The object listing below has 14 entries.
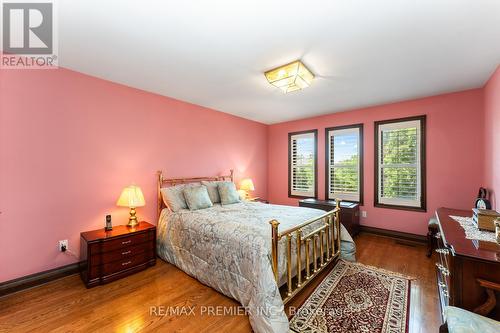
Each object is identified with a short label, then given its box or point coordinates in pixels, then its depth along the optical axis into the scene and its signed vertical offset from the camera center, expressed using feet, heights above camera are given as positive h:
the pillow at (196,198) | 10.37 -1.56
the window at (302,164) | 16.06 +0.17
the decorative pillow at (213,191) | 11.96 -1.40
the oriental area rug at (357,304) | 5.74 -4.28
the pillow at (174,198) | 10.30 -1.56
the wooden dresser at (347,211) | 12.44 -2.66
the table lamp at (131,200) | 9.02 -1.43
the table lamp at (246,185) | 15.07 -1.33
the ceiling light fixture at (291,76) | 7.90 +3.54
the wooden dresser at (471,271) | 4.40 -2.24
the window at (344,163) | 14.02 +0.23
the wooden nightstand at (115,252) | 7.72 -3.38
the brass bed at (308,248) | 6.18 -2.94
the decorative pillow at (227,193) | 11.86 -1.55
